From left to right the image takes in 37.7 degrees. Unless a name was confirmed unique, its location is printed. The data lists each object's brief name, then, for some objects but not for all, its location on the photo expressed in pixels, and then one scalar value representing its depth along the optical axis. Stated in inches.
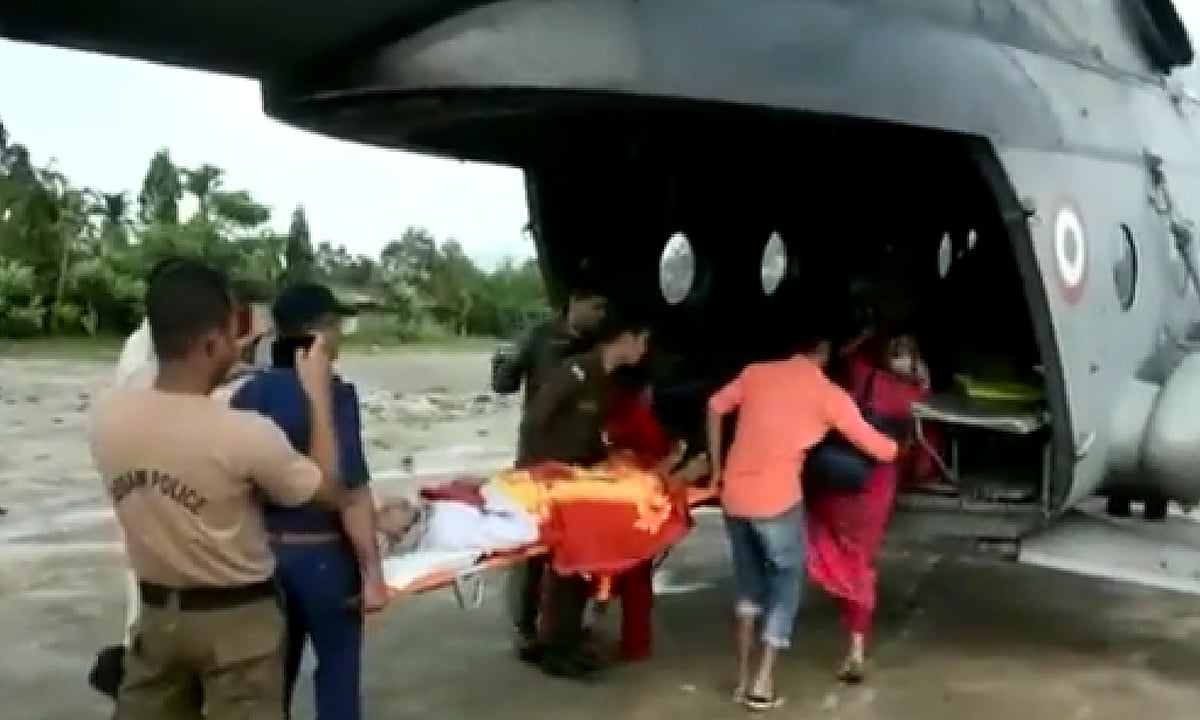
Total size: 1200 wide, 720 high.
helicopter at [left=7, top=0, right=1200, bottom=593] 180.5
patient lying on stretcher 214.1
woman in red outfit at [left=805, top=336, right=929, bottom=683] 241.6
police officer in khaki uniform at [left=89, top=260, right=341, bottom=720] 142.3
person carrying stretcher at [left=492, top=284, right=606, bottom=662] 256.7
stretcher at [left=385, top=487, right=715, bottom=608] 198.5
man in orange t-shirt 227.1
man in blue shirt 177.2
